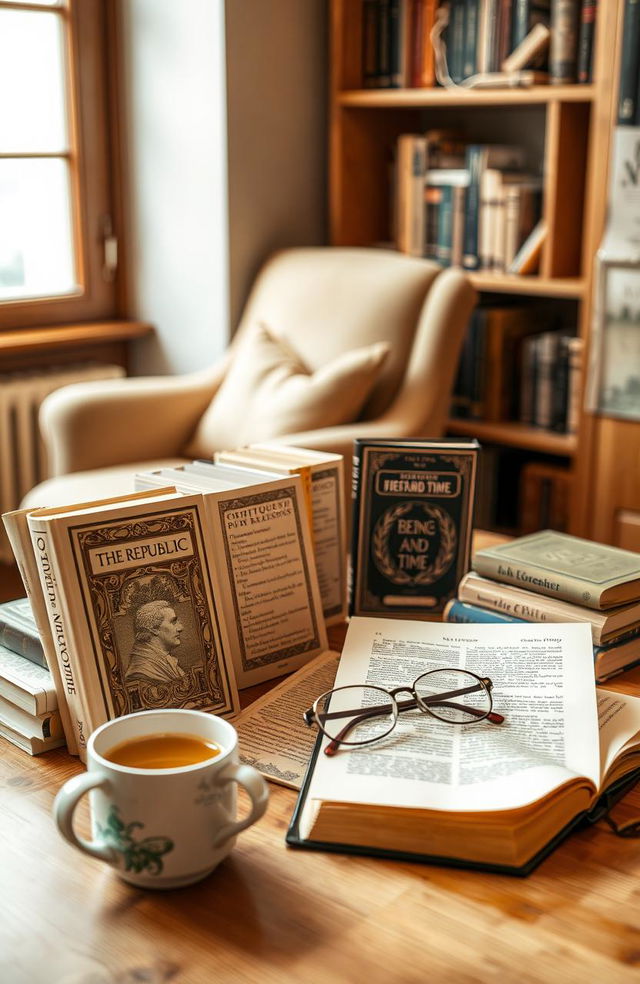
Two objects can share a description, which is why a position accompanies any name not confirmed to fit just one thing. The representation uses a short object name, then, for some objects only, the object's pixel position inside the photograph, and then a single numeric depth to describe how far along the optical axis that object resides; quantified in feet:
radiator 9.26
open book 2.64
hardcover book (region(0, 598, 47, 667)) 3.30
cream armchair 7.68
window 9.50
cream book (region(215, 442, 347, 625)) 4.07
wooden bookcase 8.00
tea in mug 2.61
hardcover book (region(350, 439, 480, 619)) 4.09
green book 3.64
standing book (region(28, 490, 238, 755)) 3.00
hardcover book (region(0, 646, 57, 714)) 3.10
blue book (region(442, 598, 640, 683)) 3.57
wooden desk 2.29
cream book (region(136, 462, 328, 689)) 3.55
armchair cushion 7.49
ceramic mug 2.45
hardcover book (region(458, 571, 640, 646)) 3.59
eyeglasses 2.98
